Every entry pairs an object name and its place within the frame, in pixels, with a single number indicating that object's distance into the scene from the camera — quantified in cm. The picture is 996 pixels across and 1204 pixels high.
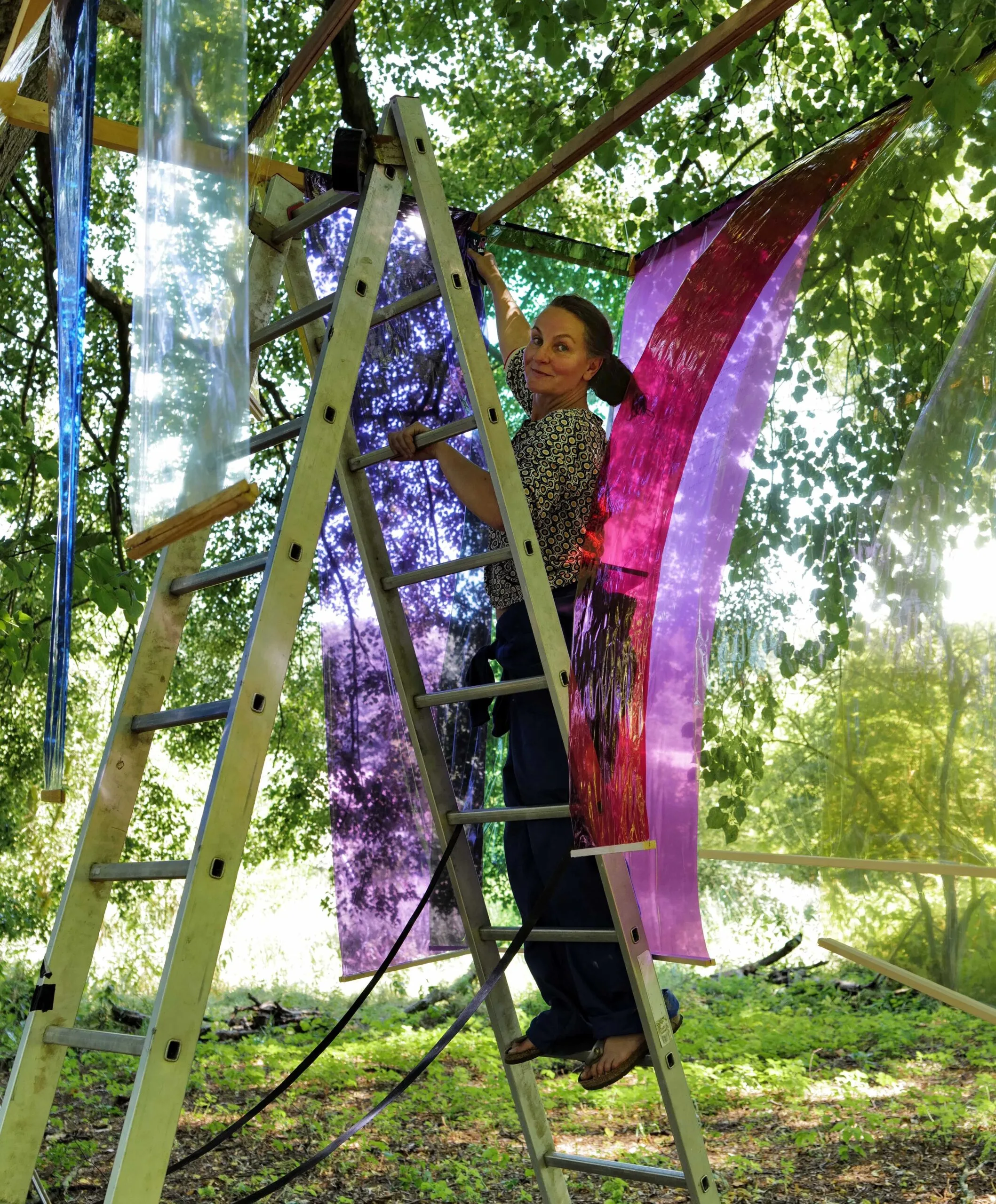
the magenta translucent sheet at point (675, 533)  183
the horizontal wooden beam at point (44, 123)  211
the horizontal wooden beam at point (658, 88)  189
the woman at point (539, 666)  193
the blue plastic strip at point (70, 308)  185
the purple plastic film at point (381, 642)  255
